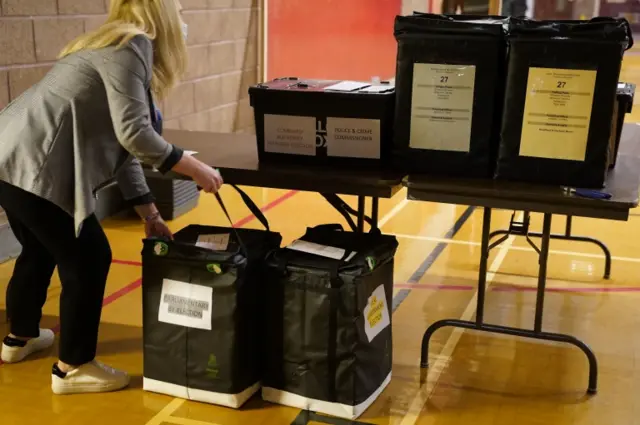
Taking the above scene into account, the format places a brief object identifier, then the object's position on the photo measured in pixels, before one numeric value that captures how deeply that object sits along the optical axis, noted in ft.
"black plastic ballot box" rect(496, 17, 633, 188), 7.44
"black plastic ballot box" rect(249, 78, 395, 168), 8.24
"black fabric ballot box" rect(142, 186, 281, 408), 7.77
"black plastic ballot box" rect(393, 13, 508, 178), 7.79
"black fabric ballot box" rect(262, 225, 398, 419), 7.59
